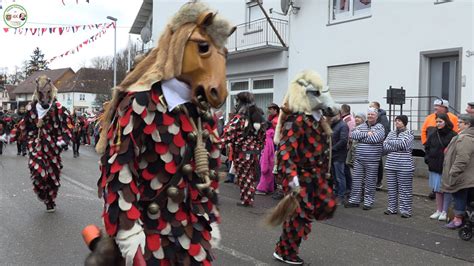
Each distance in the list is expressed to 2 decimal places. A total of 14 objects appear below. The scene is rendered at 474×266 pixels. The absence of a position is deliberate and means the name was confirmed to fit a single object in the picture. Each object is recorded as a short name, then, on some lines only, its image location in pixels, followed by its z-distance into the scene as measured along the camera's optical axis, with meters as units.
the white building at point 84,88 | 68.88
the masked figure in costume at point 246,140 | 8.67
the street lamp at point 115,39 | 29.36
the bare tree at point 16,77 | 89.88
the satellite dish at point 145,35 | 24.77
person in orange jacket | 9.12
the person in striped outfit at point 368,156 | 8.65
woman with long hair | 7.99
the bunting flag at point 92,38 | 25.03
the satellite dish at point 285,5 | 16.44
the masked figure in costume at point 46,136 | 7.39
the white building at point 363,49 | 12.51
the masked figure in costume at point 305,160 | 4.93
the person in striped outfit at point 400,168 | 8.10
